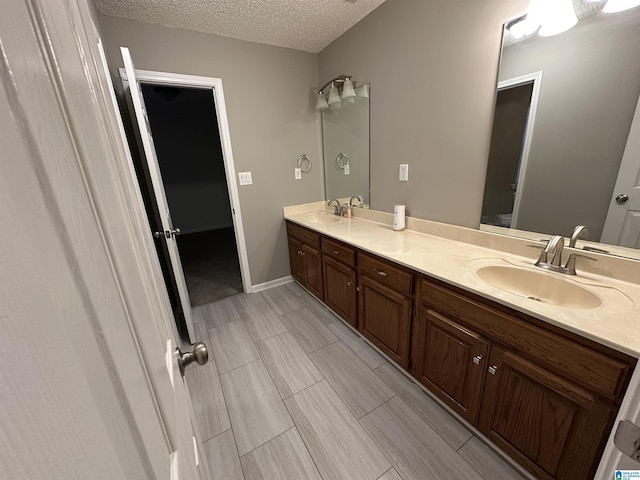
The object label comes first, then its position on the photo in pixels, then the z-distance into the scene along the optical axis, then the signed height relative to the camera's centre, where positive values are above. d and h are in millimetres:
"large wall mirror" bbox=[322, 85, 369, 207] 2363 +168
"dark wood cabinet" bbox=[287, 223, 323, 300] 2393 -867
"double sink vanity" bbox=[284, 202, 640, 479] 859 -712
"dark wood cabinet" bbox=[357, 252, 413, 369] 1506 -874
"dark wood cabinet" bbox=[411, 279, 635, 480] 846 -853
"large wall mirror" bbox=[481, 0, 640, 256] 1079 +155
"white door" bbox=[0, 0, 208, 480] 146 -79
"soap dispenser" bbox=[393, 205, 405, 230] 2029 -405
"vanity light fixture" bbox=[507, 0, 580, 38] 1141 +625
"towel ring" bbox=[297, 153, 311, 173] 2844 +68
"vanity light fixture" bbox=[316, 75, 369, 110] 2277 +677
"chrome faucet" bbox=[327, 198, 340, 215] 2772 -409
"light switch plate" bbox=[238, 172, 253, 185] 2564 -49
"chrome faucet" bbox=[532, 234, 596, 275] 1212 -482
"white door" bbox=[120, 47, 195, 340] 1593 -10
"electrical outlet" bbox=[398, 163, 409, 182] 2023 -61
